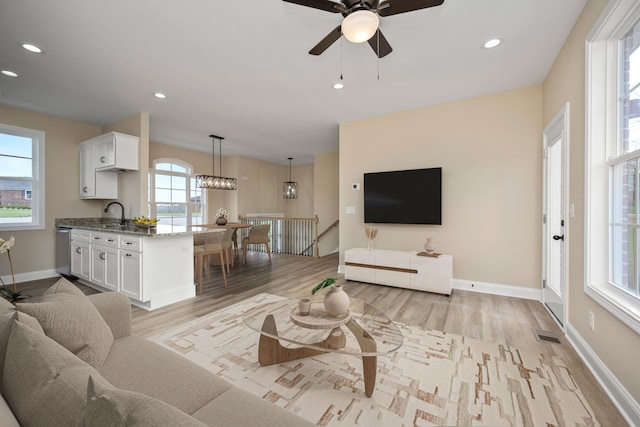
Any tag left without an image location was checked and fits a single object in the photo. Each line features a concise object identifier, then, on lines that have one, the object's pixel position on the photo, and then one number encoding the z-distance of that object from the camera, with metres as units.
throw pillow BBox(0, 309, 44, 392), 0.89
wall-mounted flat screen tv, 4.06
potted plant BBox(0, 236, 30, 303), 2.48
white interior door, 2.92
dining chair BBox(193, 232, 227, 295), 3.95
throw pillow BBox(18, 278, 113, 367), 1.13
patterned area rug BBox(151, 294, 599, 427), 1.57
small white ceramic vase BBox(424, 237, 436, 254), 3.91
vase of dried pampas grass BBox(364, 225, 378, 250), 4.35
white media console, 3.67
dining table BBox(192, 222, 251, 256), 5.90
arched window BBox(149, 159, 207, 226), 6.45
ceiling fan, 1.75
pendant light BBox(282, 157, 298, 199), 8.41
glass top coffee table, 1.62
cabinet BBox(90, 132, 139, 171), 4.12
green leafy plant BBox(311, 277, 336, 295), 1.89
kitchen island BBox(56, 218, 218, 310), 3.17
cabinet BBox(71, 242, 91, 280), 3.91
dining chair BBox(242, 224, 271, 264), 6.04
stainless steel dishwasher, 4.33
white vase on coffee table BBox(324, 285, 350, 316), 1.86
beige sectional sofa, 0.58
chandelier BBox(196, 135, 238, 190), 6.07
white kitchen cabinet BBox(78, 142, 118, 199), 4.64
